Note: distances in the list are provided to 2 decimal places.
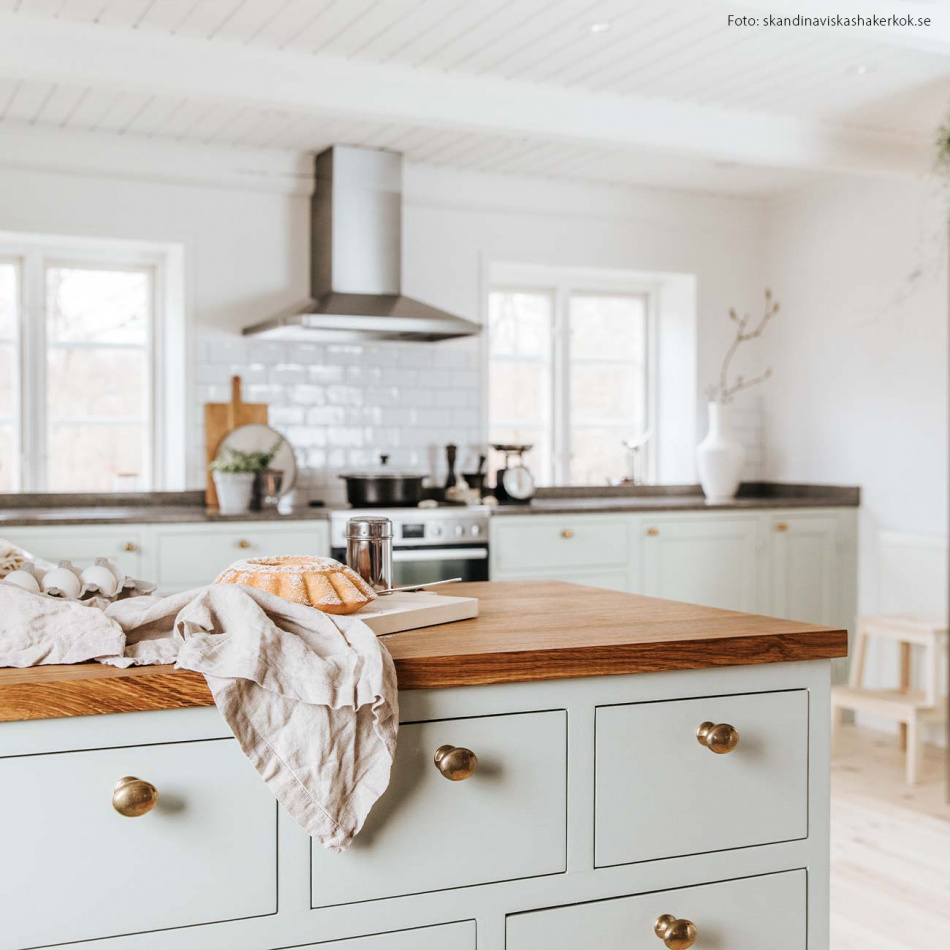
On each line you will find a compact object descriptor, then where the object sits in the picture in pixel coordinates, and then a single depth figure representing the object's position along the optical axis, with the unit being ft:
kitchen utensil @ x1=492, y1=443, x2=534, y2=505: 16.97
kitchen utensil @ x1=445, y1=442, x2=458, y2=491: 17.46
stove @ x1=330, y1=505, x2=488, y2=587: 15.17
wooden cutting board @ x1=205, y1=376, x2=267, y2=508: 16.47
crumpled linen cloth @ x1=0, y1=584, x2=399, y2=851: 4.02
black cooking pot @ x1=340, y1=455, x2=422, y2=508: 15.78
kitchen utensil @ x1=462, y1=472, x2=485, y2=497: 17.46
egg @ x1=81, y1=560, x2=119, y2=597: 5.30
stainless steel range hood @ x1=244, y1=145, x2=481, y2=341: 16.14
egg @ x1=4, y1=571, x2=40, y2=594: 5.03
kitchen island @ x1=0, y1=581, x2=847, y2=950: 3.98
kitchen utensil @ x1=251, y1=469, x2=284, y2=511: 15.83
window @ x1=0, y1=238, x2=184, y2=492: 16.39
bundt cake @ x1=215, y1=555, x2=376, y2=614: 4.93
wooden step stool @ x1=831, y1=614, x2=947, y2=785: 14.53
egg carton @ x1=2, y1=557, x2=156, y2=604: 5.14
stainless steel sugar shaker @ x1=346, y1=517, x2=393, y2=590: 5.76
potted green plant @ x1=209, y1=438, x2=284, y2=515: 15.34
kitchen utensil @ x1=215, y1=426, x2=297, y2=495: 16.46
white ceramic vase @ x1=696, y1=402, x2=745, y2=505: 18.75
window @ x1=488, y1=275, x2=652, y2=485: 19.36
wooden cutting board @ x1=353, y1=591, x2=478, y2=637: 5.08
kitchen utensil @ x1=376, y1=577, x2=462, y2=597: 5.74
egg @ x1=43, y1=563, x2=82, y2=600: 5.15
